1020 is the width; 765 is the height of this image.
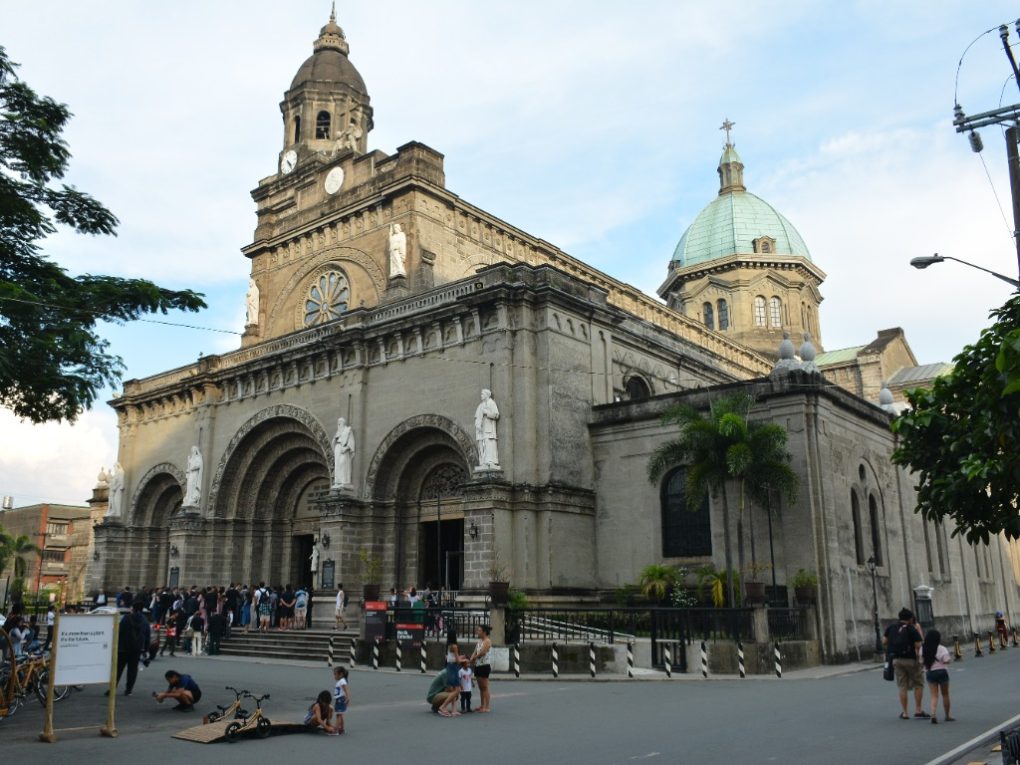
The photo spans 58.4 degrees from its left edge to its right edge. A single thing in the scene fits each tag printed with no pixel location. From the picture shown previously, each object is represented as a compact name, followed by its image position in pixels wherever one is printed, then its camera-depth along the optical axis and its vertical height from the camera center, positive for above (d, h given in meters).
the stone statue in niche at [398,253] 36.81 +13.13
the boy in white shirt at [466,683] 14.91 -1.59
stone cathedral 28.05 +5.38
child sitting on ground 12.69 -1.80
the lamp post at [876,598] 26.97 -0.61
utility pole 13.91 +7.21
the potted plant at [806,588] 24.72 -0.25
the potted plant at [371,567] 31.94 +0.61
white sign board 12.36 -0.80
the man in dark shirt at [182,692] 14.60 -1.63
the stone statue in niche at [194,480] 39.47 +4.59
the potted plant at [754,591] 21.83 -0.27
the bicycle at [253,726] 11.96 -1.81
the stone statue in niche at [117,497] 44.78 +4.43
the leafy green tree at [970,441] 9.79 +1.78
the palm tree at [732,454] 25.00 +3.42
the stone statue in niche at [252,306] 44.31 +13.36
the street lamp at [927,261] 15.05 +5.11
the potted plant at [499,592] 22.19 -0.21
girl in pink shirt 13.32 -1.28
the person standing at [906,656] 13.73 -1.18
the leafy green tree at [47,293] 15.78 +5.39
